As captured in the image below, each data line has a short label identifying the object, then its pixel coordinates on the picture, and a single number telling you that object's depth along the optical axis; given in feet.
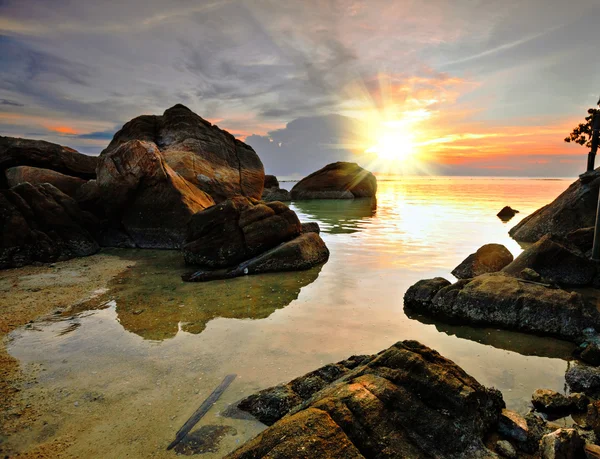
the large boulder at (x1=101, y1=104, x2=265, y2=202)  73.20
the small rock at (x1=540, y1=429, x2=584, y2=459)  10.84
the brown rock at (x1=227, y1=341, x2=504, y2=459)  9.50
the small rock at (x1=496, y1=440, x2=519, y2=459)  11.37
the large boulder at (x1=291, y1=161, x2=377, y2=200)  196.65
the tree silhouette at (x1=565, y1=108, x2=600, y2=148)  57.31
